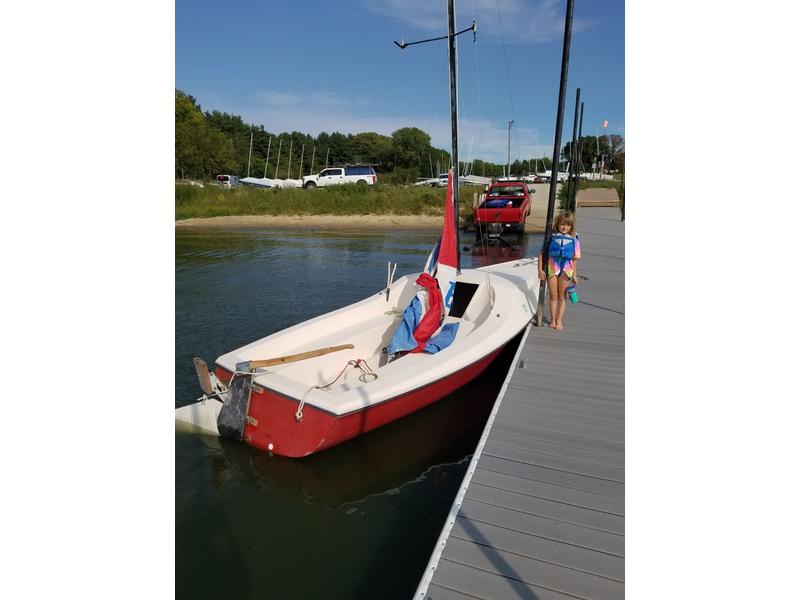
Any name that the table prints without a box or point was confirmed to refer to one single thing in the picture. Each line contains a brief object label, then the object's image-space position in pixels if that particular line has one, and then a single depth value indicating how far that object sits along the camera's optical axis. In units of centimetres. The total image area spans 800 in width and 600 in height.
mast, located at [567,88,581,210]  1429
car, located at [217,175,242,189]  3911
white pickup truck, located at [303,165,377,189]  3712
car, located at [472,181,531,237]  2086
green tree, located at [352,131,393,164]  6756
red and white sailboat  466
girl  591
